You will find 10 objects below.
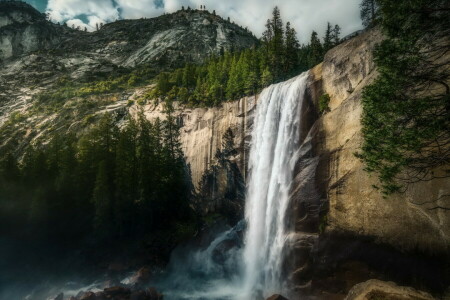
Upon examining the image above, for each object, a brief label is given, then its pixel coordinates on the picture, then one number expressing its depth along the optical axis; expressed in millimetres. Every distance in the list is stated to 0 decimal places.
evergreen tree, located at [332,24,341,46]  56162
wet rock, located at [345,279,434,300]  12959
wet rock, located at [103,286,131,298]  24625
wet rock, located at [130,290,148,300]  23859
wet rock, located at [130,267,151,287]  28391
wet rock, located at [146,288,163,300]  24906
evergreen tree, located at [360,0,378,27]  50659
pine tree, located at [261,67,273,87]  39631
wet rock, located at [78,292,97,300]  23625
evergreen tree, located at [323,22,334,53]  53875
